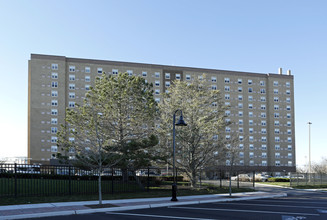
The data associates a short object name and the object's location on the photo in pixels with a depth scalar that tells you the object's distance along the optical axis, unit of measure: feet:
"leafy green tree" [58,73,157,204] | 92.48
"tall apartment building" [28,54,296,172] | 236.84
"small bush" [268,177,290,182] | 162.52
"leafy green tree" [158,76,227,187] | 93.71
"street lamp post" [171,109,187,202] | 68.08
